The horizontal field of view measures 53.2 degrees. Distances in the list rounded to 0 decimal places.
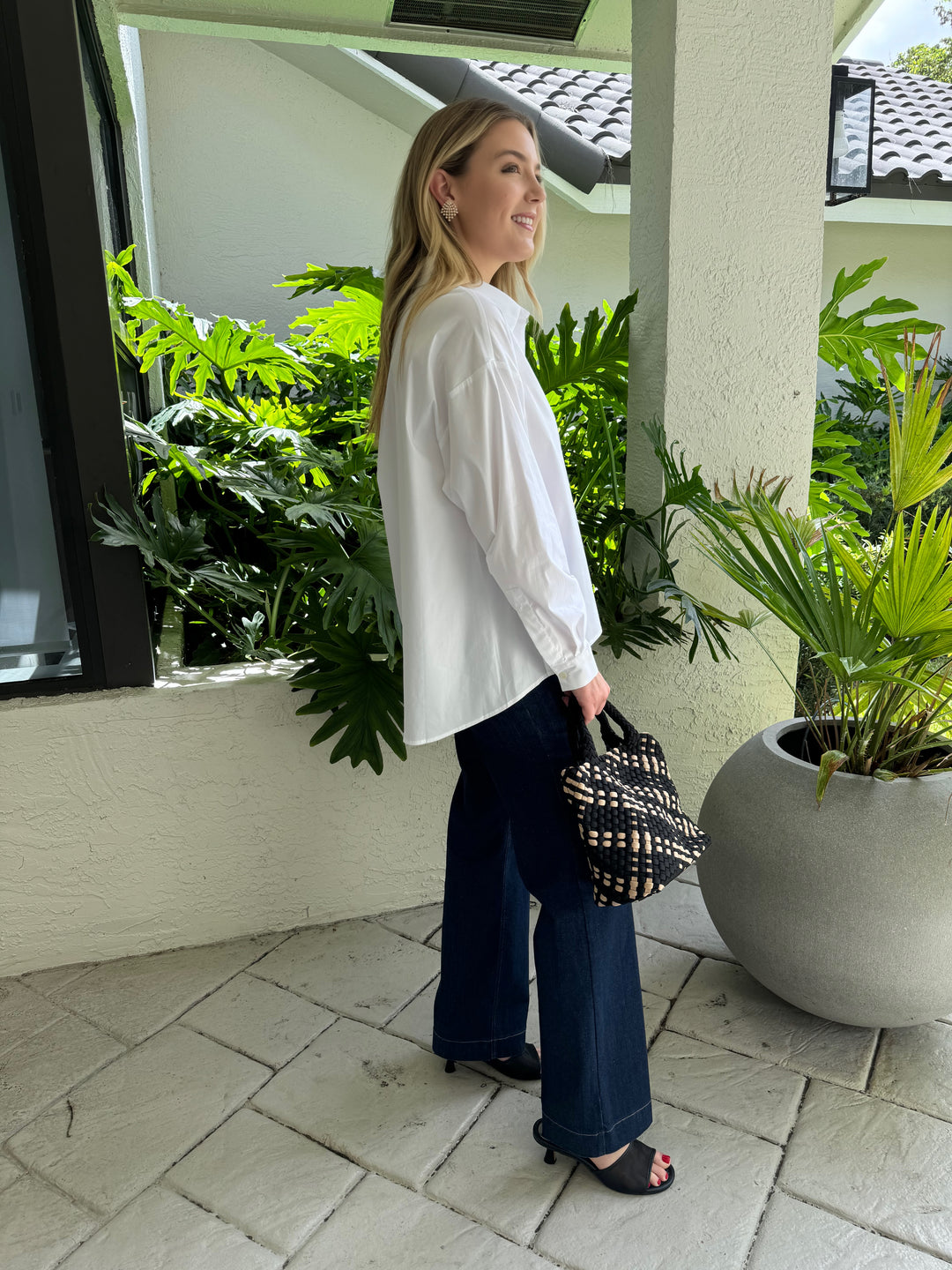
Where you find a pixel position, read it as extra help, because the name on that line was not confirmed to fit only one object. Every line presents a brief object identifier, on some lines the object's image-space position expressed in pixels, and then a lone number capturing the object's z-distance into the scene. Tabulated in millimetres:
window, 1962
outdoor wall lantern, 3947
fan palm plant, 1810
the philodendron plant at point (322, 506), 2221
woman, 1358
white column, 2293
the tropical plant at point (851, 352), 2777
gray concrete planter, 1810
